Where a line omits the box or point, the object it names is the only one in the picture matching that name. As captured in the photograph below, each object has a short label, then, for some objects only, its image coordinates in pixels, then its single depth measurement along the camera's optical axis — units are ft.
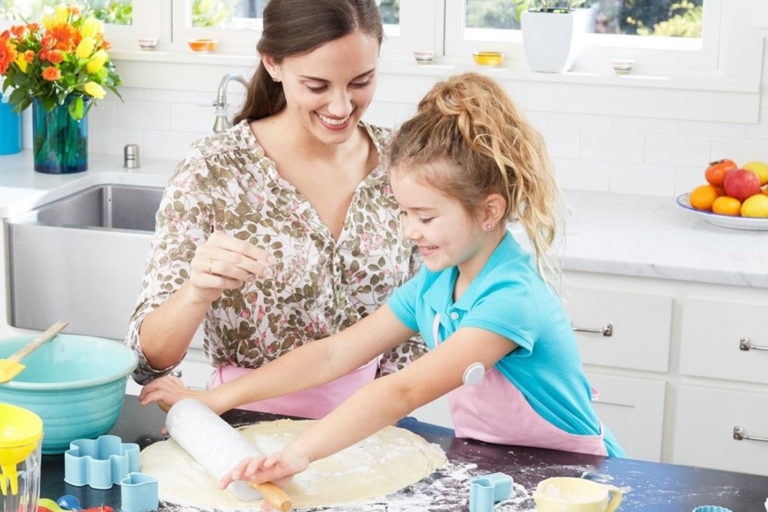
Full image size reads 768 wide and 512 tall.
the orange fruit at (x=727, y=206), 10.02
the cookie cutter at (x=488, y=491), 5.24
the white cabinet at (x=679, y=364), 9.17
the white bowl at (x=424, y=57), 11.68
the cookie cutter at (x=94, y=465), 5.44
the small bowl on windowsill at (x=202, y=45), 12.30
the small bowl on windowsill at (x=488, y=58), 11.55
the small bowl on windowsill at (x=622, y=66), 11.26
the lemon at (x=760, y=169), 10.32
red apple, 9.96
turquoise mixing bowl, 5.66
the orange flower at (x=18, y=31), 11.48
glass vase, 11.71
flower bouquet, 11.37
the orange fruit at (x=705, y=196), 10.23
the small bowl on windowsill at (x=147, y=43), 12.55
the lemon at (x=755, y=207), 9.95
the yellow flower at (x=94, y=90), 11.47
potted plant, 11.12
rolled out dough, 5.45
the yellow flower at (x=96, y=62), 11.50
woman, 6.99
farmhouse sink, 10.32
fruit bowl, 9.93
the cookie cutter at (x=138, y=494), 5.24
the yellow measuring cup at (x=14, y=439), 4.61
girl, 6.00
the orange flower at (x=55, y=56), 11.26
